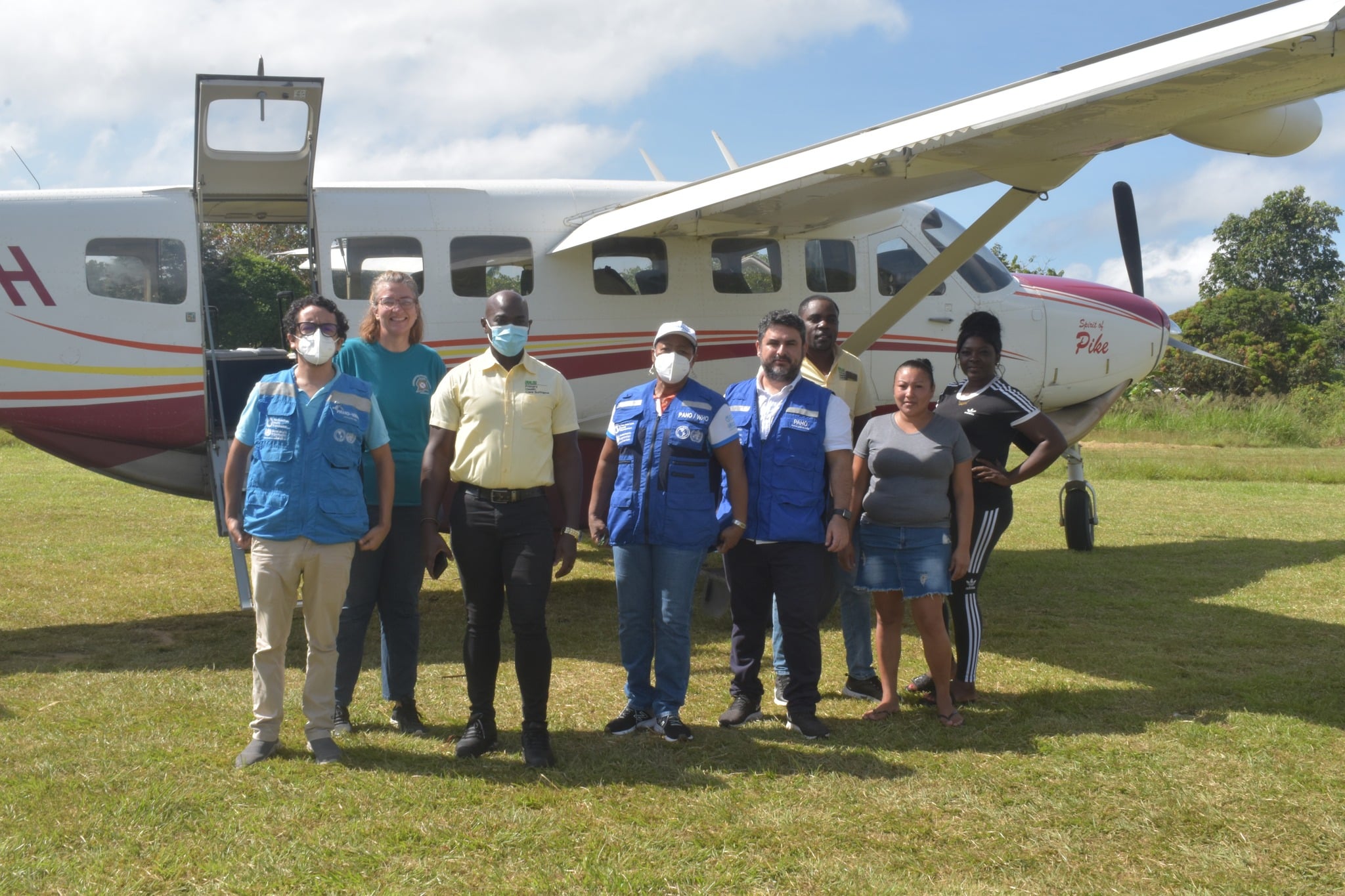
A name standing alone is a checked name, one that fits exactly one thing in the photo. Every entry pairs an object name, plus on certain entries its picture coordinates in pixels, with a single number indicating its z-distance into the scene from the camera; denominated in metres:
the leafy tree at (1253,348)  38.59
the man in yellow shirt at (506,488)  4.55
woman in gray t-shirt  5.19
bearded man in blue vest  5.04
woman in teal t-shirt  5.00
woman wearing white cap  4.88
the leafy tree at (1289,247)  57.78
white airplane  6.09
